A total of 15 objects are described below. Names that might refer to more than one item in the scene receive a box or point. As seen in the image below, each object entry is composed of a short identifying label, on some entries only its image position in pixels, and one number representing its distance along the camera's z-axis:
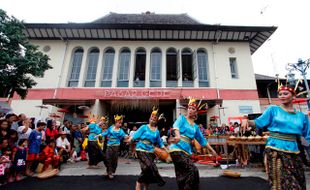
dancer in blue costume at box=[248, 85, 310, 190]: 1.96
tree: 7.01
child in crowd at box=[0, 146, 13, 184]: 4.25
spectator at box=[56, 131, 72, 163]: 6.76
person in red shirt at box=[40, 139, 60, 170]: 5.70
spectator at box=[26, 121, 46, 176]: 5.40
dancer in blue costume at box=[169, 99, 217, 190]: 2.48
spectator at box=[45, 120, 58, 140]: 6.57
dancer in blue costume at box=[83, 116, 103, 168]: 6.12
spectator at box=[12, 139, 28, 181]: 4.72
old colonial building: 11.92
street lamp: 11.97
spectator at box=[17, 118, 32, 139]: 5.37
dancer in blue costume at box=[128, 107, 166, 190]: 3.36
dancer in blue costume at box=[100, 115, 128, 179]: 5.10
